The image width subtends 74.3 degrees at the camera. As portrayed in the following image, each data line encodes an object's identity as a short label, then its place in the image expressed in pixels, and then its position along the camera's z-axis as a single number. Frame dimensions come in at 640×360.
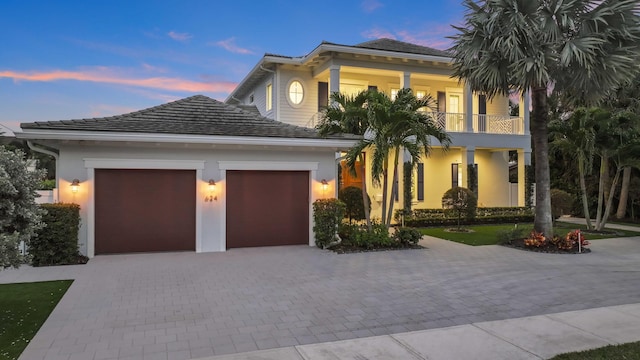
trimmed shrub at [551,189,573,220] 16.77
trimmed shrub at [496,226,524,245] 12.37
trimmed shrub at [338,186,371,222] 15.51
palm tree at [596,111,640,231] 13.92
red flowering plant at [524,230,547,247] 11.45
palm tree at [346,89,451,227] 10.70
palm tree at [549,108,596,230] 13.66
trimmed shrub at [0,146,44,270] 4.84
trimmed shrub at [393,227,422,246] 11.65
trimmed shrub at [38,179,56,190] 17.93
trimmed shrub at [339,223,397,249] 11.24
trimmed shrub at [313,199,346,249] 11.24
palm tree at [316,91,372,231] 11.30
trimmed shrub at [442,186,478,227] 16.17
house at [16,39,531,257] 9.94
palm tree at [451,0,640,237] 10.68
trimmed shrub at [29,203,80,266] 8.96
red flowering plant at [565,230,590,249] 11.22
